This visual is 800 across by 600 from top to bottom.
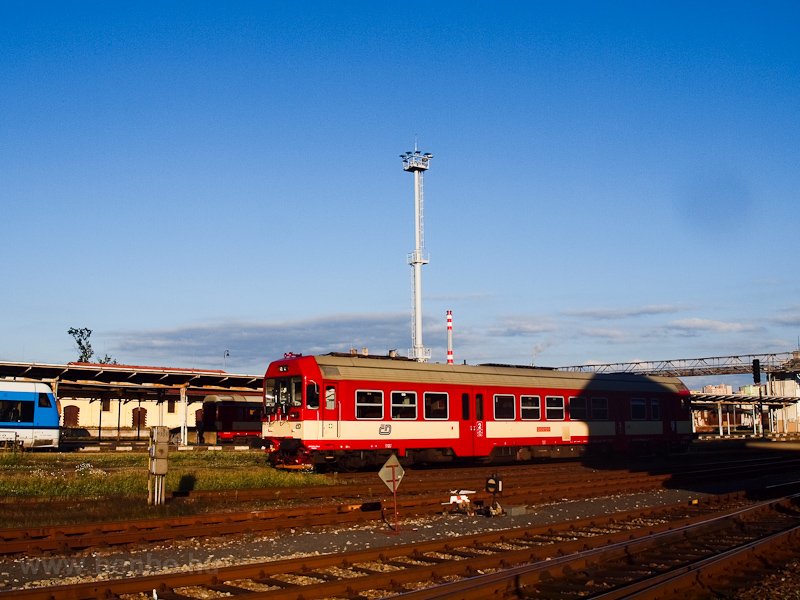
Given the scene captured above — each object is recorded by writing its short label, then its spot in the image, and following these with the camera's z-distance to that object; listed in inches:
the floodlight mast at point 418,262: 2637.8
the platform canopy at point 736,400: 2428.6
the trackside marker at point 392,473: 617.3
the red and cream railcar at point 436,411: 988.6
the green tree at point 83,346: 4611.2
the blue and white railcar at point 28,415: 1418.6
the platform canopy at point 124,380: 1553.9
